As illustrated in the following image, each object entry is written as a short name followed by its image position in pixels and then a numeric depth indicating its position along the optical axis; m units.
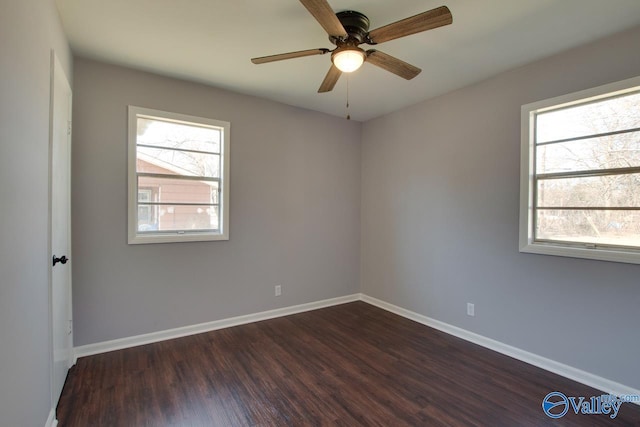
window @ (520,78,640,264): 2.30
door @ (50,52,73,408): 1.96
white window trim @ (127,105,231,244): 2.95
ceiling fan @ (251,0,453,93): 1.61
